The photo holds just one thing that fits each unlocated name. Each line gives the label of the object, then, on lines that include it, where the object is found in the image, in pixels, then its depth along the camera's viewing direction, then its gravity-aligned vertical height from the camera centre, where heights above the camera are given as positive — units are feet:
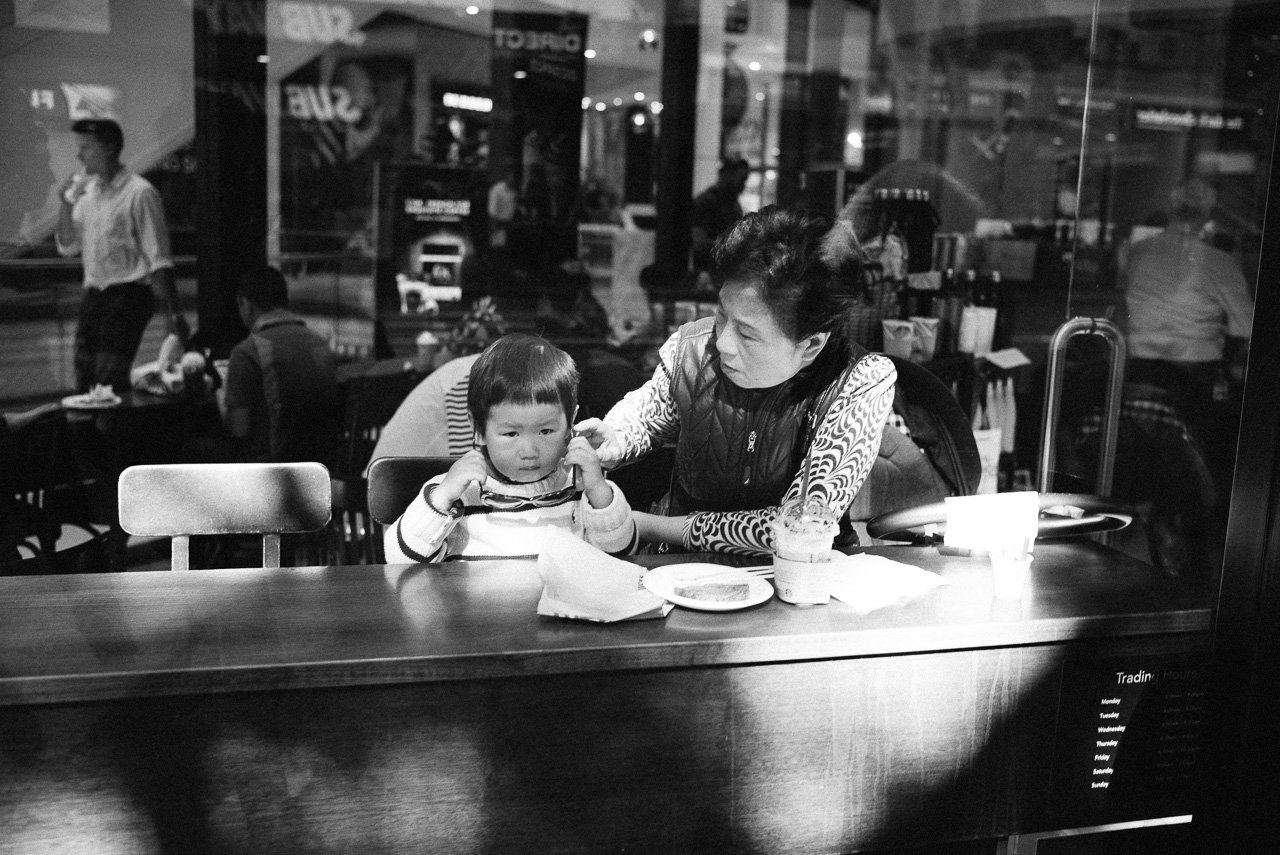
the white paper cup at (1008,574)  6.24 -1.68
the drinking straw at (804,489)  7.27 -1.49
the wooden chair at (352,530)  10.88 -3.12
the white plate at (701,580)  5.89 -1.77
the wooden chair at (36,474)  14.58 -3.12
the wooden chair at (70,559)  13.17 -3.93
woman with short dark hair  7.33 -0.96
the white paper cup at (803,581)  6.01 -1.69
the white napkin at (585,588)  5.66 -1.68
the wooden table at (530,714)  4.91 -2.17
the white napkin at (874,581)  6.06 -1.76
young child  7.11 -1.50
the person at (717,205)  22.48 +1.03
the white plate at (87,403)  15.20 -2.29
